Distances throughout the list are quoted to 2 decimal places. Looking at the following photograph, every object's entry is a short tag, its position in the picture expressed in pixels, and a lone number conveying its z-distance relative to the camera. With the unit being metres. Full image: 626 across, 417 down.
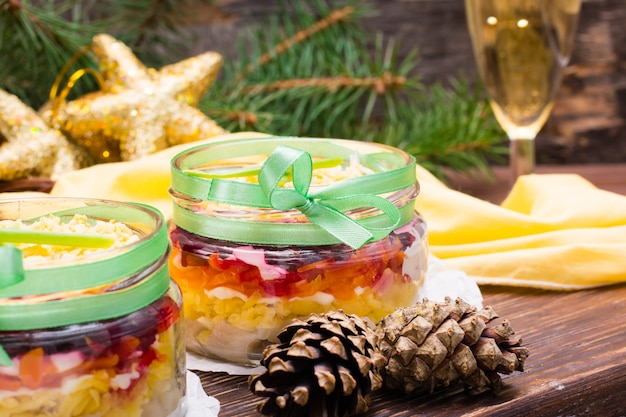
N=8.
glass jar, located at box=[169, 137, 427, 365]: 0.49
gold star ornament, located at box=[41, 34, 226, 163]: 0.71
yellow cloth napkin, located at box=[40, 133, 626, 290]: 0.59
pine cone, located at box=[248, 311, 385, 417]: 0.45
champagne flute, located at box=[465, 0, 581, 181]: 0.69
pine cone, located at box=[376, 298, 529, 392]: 0.47
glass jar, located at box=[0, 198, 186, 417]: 0.42
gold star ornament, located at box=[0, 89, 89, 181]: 0.69
